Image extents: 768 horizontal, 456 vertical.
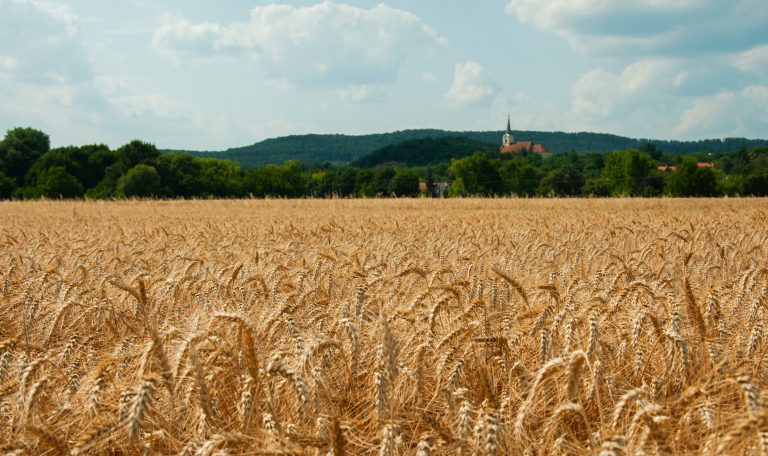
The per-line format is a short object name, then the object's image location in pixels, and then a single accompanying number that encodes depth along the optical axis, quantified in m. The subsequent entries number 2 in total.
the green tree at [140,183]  56.03
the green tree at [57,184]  56.75
